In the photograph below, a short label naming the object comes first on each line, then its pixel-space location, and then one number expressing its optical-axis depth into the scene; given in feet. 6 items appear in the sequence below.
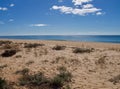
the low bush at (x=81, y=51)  23.49
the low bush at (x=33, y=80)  11.28
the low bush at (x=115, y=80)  11.57
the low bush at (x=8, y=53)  21.85
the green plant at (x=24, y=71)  13.70
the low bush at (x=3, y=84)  10.09
